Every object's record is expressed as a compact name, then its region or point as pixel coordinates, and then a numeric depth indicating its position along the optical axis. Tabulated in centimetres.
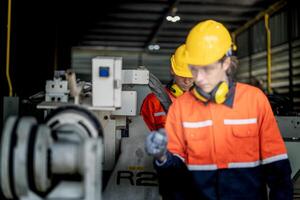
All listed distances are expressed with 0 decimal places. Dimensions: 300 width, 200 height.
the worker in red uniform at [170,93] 364
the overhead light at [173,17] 929
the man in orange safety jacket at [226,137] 235
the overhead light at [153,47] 1269
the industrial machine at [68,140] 178
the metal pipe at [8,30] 403
